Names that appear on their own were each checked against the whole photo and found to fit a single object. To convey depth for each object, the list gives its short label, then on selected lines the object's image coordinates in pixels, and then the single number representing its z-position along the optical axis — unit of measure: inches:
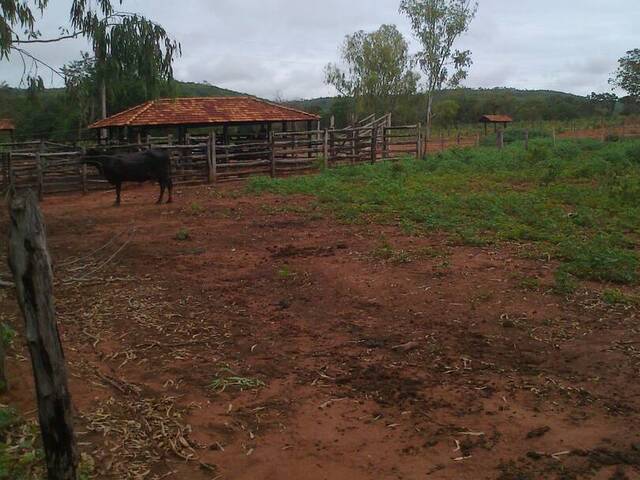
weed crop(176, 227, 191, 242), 378.0
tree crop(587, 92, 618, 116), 2474.9
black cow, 543.5
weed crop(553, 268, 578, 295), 249.4
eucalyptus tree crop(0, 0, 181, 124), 358.9
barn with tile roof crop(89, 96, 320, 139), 784.3
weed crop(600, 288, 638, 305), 237.1
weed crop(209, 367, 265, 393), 173.2
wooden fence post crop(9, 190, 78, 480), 105.6
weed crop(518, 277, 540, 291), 255.6
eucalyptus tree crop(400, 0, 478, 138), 1441.9
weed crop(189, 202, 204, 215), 482.3
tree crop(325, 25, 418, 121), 1604.3
